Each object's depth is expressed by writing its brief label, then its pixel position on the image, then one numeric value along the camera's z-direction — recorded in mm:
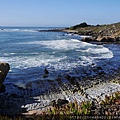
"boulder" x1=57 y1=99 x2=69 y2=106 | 7616
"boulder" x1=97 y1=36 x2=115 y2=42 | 33532
